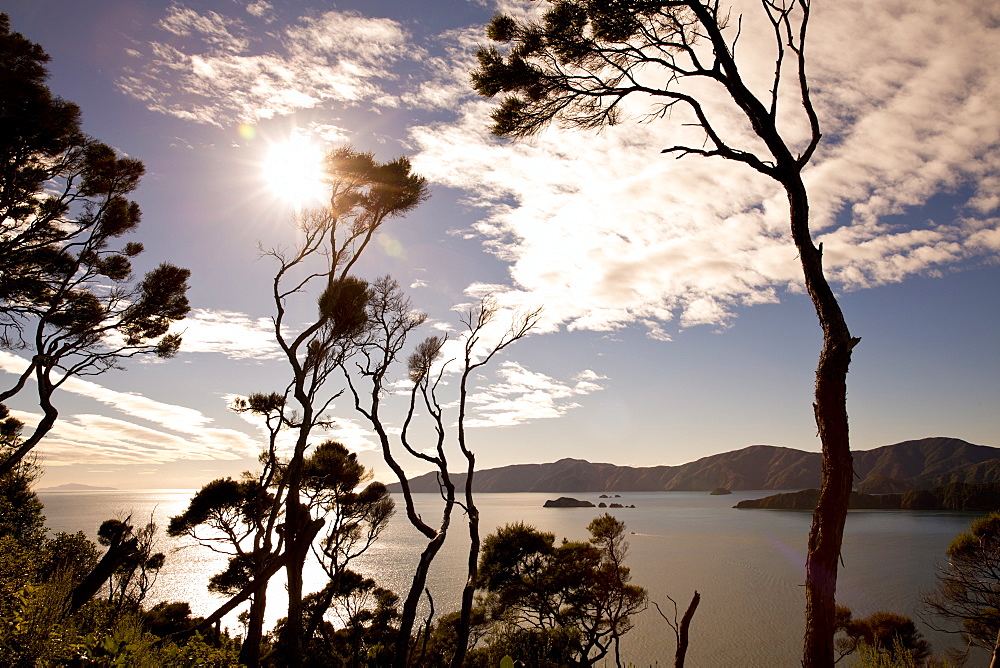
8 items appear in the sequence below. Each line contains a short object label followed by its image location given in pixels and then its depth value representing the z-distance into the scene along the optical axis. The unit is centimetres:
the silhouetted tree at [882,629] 2002
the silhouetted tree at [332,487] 1222
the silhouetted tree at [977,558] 1383
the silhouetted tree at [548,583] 1611
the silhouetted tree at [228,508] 1111
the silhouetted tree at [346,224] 977
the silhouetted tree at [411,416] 633
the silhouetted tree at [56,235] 780
